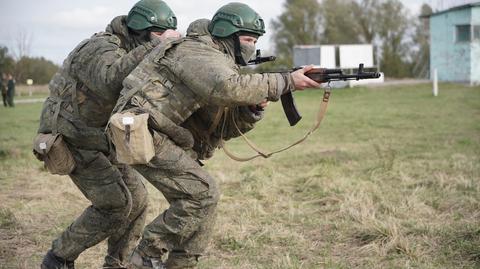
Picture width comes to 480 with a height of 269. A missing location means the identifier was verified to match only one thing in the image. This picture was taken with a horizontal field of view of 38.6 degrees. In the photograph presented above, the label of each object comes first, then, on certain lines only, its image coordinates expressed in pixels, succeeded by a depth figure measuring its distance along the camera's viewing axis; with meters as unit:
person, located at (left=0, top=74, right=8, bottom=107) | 31.60
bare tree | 52.16
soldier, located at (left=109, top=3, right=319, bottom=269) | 4.38
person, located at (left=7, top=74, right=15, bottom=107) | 31.36
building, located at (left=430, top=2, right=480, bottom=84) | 35.56
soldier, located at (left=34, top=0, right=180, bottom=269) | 4.92
